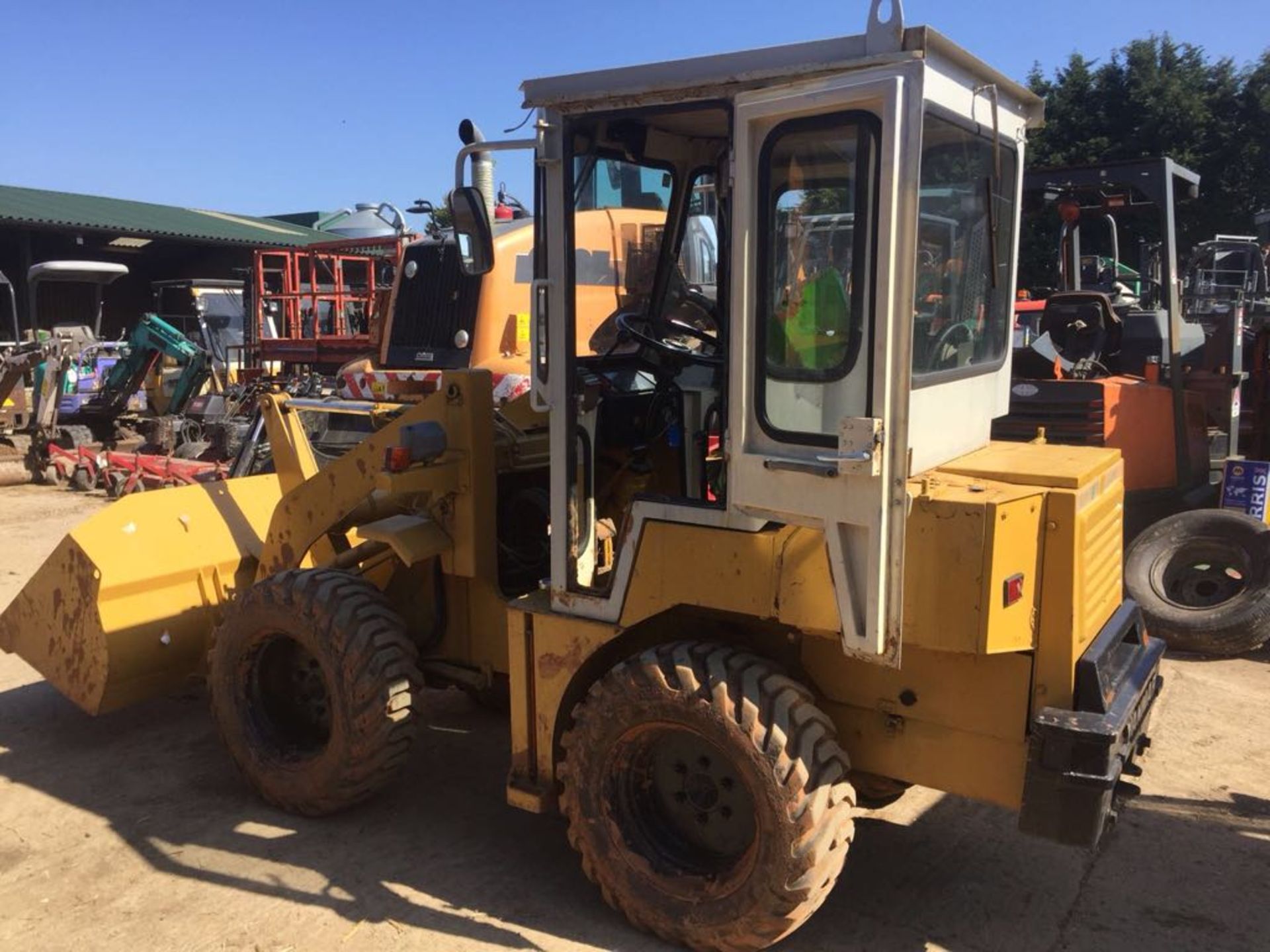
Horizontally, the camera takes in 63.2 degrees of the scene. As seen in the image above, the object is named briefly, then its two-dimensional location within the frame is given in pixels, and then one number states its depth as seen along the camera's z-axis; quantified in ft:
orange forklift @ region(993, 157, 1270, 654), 21.30
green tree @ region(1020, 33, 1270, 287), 84.17
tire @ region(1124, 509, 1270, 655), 20.35
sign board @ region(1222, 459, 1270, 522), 22.47
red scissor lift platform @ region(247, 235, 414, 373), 46.01
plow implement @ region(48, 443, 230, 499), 37.06
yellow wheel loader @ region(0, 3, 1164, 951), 8.93
